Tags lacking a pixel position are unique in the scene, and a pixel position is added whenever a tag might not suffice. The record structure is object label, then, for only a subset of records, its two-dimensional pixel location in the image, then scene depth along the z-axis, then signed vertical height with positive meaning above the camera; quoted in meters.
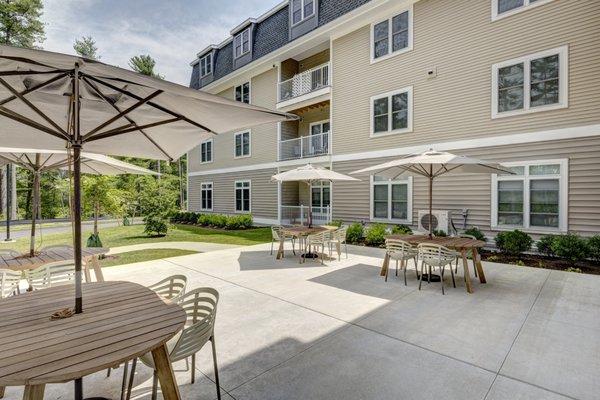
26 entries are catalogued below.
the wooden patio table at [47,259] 4.21 -1.02
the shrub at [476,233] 8.39 -1.13
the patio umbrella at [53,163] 5.03 +0.60
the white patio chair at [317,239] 7.48 -1.17
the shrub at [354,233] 10.75 -1.44
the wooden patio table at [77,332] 1.54 -0.92
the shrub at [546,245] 7.43 -1.31
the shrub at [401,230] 9.74 -1.21
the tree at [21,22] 22.01 +13.44
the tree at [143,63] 31.00 +14.15
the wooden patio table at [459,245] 5.42 -0.97
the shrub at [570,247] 6.94 -1.28
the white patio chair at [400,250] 5.88 -1.17
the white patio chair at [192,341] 2.21 -1.17
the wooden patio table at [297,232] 7.91 -1.04
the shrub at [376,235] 9.98 -1.41
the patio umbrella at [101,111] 2.07 +0.82
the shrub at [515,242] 7.72 -1.28
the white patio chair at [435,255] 5.24 -1.11
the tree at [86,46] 31.41 +16.19
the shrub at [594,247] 6.80 -1.24
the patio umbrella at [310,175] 8.20 +0.55
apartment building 7.65 +3.13
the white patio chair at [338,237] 8.00 -1.18
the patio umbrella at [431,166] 5.46 +0.61
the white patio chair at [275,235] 8.28 -1.18
